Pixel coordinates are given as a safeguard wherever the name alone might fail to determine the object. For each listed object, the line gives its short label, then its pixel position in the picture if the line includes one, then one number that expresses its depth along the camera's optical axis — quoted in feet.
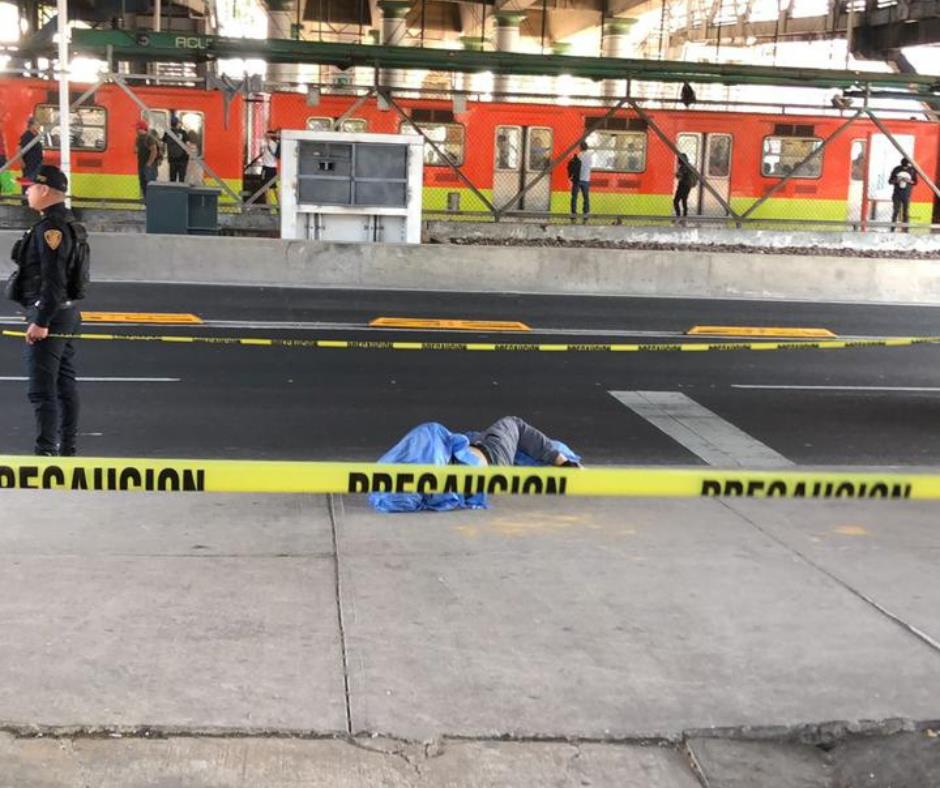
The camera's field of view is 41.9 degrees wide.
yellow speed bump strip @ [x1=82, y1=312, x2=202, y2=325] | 49.45
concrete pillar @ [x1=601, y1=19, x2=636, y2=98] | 148.70
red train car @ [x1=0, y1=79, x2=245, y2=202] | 84.79
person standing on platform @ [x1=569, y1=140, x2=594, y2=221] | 87.35
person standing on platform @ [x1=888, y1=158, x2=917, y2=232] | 89.61
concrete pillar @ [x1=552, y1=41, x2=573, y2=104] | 163.27
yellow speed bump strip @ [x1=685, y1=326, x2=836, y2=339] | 52.37
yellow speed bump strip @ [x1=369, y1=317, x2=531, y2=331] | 51.29
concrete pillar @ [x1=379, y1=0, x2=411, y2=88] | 130.41
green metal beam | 73.72
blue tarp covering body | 22.38
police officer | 24.54
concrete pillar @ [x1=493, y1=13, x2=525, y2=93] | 146.00
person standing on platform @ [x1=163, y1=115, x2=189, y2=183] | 84.17
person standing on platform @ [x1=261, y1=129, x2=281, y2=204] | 85.46
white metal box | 64.90
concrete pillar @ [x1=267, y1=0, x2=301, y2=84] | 127.54
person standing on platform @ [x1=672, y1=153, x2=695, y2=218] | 87.76
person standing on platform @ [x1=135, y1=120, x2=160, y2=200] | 79.46
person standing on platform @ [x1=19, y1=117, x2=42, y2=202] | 77.05
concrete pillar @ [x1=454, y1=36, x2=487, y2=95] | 150.41
